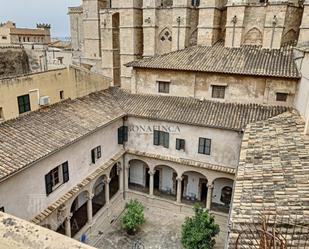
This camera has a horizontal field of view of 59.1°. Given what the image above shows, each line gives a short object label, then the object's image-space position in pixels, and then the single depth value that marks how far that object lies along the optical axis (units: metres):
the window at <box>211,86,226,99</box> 20.66
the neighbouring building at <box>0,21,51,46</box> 52.78
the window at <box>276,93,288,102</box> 19.13
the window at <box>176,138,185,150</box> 19.82
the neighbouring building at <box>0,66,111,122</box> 15.37
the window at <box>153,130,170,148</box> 20.19
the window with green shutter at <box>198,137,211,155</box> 19.11
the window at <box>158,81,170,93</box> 22.38
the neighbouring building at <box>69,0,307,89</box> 21.92
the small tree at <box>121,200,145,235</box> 18.37
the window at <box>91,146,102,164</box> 17.81
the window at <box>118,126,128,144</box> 20.97
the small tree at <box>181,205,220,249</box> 15.83
